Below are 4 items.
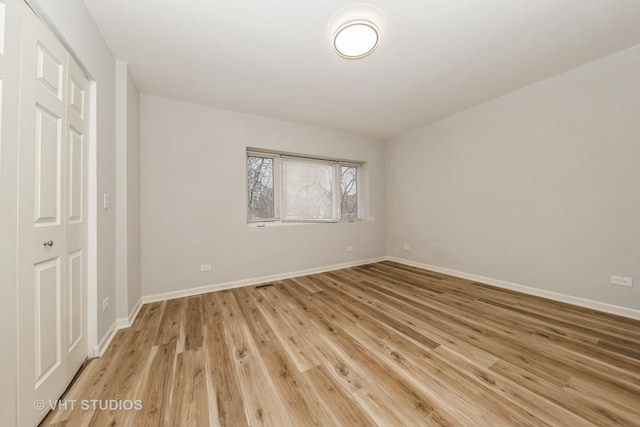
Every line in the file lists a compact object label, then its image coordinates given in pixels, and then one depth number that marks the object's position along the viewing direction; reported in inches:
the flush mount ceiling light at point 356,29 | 67.6
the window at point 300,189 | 146.5
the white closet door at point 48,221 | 42.1
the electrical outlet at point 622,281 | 87.9
